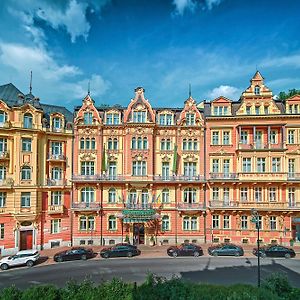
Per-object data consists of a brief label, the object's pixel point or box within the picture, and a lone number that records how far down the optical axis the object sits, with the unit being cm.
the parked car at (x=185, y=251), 3088
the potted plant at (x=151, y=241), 3566
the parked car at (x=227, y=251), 3081
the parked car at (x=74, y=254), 2980
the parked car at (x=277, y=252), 3026
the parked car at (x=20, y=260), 2769
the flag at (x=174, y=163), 3591
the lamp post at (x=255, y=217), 2346
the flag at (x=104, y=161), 3584
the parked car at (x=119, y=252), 3091
